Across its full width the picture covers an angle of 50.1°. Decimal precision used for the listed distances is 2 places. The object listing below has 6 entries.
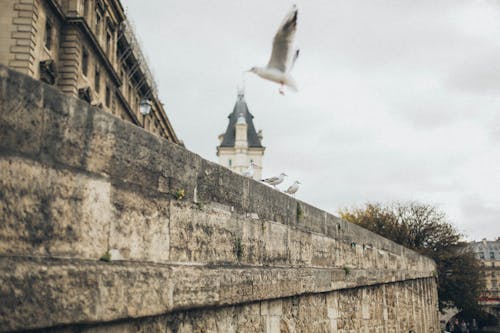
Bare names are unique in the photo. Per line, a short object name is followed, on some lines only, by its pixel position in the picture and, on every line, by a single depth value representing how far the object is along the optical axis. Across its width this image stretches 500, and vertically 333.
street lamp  15.77
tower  88.44
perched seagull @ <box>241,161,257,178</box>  9.25
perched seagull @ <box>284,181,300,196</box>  9.66
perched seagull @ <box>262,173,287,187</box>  8.70
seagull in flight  3.83
